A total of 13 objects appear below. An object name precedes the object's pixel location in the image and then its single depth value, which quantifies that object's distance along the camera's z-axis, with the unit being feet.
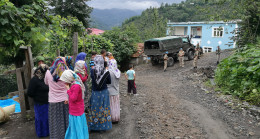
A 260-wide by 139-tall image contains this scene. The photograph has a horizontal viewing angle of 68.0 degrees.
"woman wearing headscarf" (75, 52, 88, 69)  15.28
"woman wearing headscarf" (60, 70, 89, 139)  11.27
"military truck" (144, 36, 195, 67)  44.65
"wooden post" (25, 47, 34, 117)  16.14
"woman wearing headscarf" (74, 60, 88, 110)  13.75
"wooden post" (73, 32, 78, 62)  16.98
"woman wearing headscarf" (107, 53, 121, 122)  15.70
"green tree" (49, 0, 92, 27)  53.63
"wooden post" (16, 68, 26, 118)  16.05
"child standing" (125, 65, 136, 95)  24.16
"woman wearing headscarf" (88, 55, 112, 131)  13.89
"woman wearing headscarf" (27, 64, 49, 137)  13.55
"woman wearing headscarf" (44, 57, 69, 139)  12.43
